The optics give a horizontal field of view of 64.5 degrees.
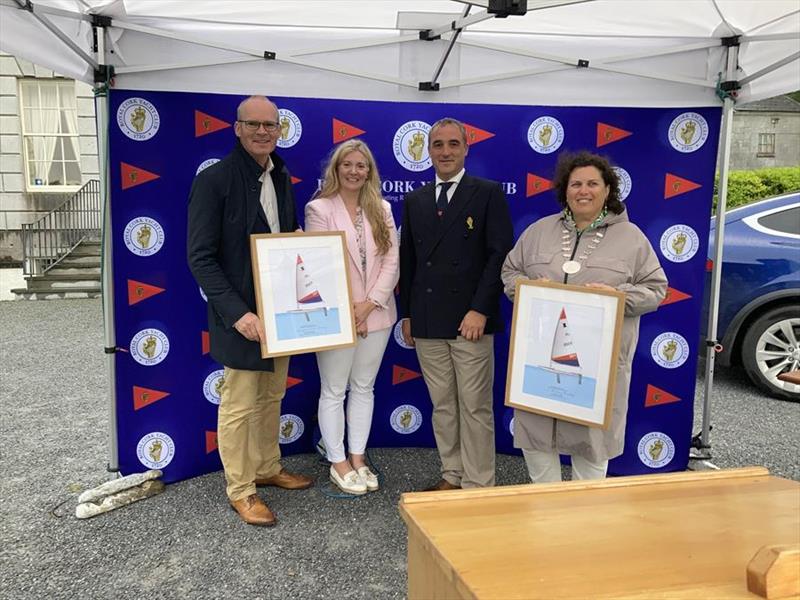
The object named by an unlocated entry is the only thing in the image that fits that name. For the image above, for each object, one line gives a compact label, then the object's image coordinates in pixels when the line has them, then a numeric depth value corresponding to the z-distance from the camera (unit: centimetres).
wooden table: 115
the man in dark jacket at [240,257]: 305
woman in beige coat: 271
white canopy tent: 337
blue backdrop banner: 360
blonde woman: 341
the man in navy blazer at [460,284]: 330
